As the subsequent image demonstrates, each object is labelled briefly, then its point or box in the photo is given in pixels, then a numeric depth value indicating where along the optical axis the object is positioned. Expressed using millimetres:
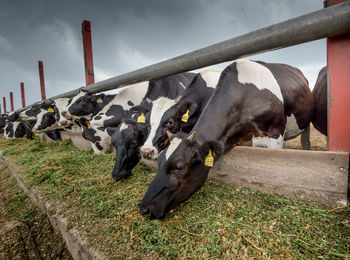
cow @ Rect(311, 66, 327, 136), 3488
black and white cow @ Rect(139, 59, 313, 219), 1722
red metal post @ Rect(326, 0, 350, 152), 1551
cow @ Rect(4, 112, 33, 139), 9922
